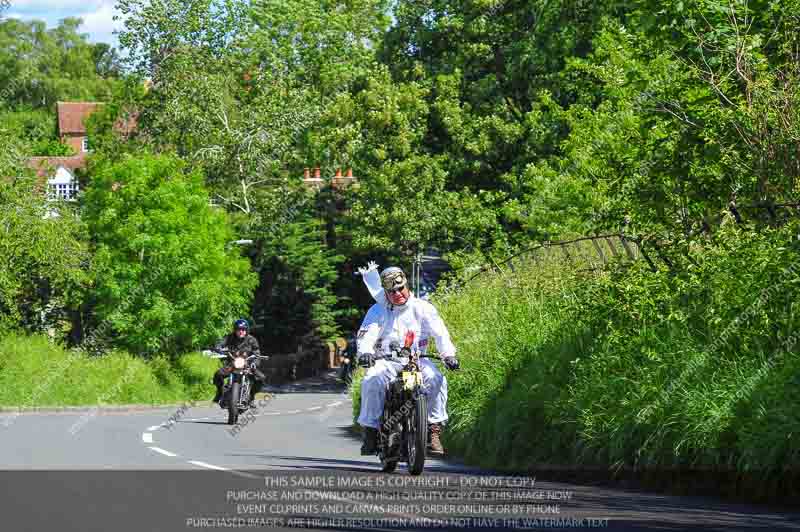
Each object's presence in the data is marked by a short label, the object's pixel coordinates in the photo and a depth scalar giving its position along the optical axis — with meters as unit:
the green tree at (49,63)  101.69
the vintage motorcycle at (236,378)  26.89
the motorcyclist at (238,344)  26.95
